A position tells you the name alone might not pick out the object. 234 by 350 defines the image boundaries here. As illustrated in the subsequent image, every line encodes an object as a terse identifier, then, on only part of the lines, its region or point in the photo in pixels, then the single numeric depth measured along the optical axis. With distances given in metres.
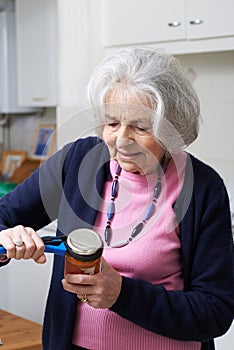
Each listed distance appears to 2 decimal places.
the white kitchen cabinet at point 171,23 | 2.73
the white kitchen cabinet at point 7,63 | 4.02
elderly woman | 1.25
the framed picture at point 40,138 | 4.09
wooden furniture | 2.37
